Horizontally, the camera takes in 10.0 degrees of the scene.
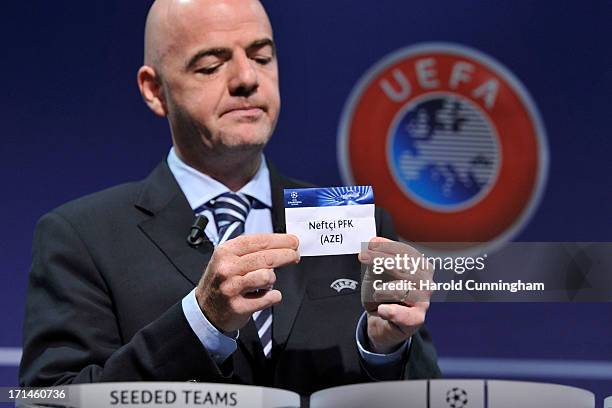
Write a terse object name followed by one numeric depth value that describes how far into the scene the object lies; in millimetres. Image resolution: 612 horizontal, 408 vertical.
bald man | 4369
